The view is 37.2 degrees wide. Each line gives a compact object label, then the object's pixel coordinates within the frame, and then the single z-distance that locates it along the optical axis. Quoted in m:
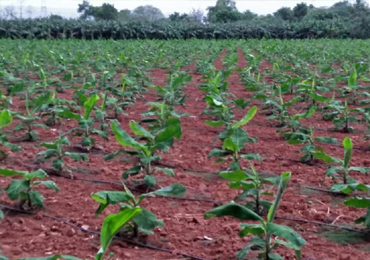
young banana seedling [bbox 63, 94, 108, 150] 3.78
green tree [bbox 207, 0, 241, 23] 42.09
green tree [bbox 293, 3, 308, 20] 44.16
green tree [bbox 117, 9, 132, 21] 52.12
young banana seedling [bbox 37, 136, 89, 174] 3.28
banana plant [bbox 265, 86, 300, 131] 4.41
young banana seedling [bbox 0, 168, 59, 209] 2.57
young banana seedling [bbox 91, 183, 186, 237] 2.22
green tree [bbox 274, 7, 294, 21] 46.10
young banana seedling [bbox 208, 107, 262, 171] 3.24
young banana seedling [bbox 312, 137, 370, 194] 2.77
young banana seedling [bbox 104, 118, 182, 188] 2.99
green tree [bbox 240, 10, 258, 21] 44.46
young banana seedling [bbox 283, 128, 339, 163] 3.72
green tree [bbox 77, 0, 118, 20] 42.81
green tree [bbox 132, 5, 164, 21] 75.11
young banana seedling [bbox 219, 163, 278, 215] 2.55
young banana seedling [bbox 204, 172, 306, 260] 1.97
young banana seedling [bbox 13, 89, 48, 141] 4.04
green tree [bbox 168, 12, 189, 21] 42.83
